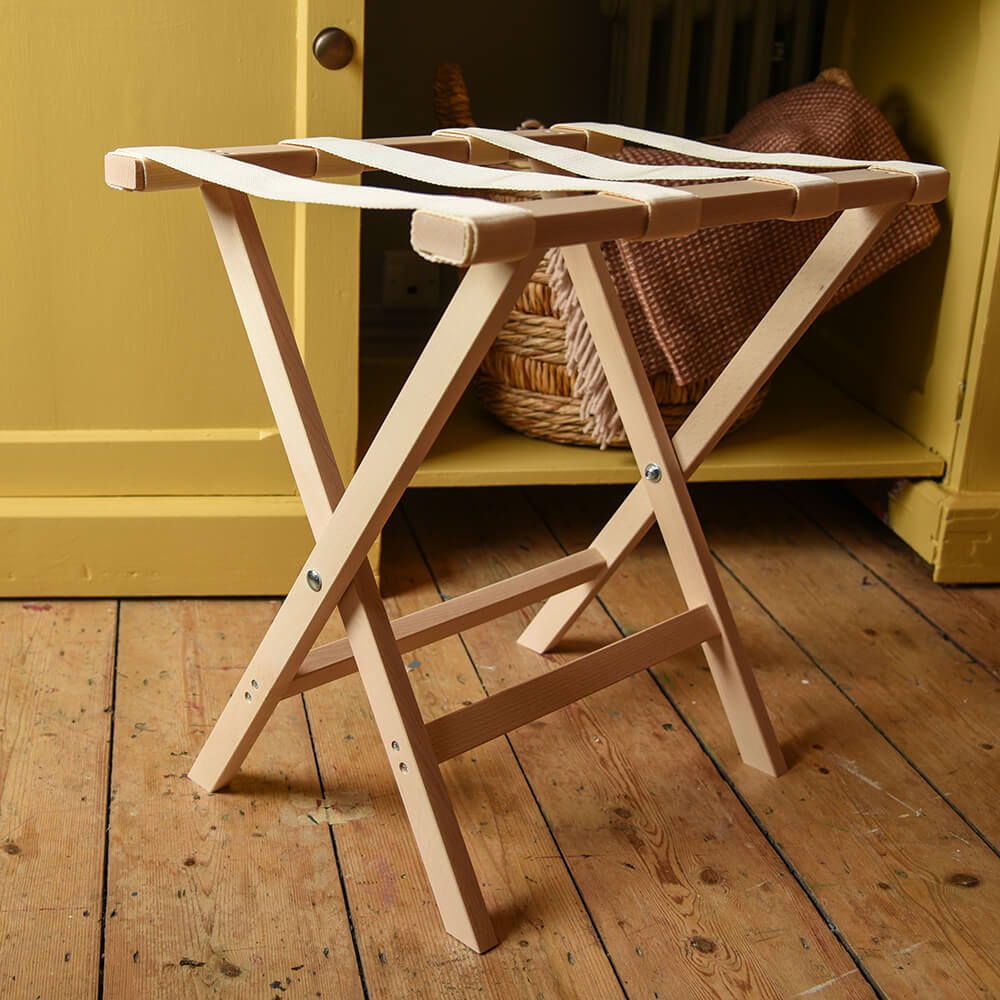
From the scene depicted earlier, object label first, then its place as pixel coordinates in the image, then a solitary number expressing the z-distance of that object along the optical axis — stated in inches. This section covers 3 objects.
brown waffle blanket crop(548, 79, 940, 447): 60.9
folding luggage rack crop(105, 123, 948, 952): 33.8
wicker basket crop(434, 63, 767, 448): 62.3
